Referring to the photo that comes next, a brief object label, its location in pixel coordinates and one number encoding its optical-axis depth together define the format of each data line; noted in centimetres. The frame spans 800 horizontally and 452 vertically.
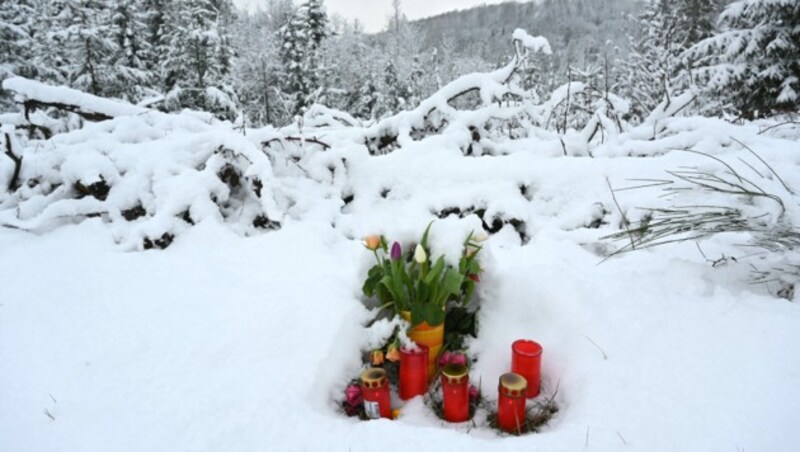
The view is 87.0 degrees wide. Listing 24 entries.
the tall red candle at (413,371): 161
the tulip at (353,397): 155
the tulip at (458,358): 164
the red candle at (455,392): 149
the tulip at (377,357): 168
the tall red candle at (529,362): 153
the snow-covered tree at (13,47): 1132
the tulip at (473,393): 163
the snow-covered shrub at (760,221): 158
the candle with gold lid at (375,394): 149
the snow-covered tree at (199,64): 1351
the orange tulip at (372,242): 179
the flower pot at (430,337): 173
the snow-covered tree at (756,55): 820
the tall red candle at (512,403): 140
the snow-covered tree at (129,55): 1318
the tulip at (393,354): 167
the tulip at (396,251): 178
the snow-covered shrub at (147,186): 269
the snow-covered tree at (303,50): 1784
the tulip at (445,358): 167
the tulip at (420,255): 171
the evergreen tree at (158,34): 1498
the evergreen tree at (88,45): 1147
